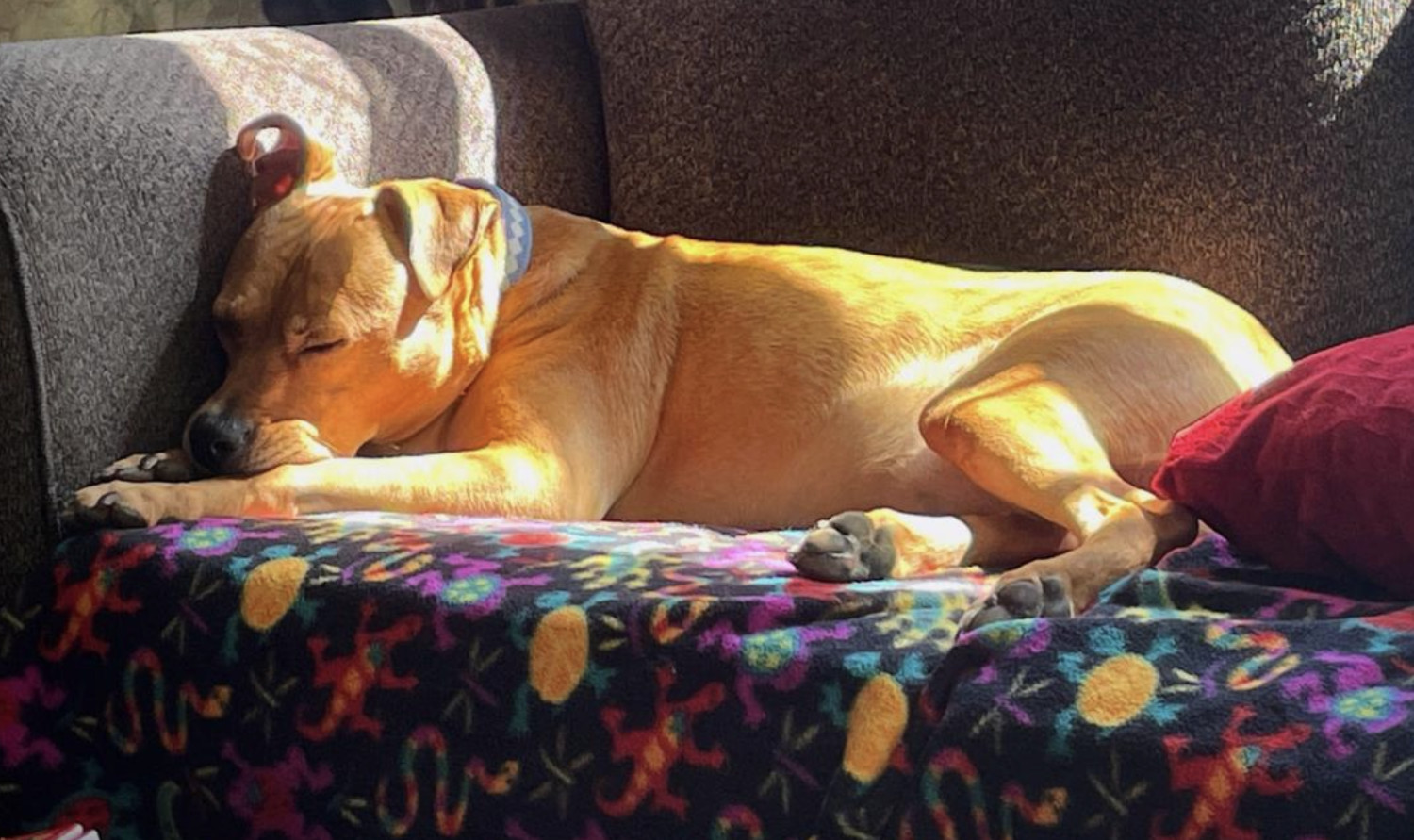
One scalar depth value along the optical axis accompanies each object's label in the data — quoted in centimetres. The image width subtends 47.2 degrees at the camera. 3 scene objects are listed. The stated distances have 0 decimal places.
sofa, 129
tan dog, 185
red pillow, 147
